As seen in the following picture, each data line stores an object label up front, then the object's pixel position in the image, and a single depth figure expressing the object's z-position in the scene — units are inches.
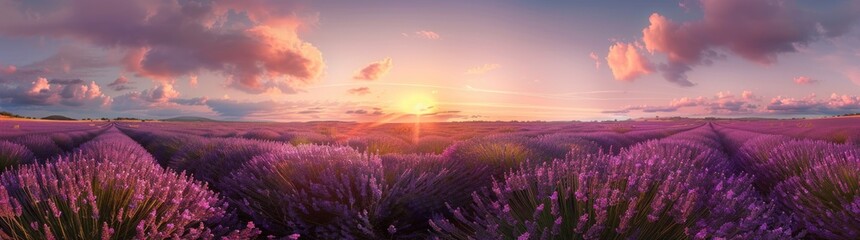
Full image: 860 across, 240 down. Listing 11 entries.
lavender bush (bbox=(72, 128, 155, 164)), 273.9
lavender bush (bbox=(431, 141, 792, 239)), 90.8
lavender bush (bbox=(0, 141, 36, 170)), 309.3
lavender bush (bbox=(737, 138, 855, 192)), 224.8
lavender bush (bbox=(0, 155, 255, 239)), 102.2
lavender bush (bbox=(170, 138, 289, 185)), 254.1
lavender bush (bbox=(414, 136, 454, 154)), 376.5
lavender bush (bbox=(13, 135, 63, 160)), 428.1
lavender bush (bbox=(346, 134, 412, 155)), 353.4
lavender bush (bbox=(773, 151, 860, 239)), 136.0
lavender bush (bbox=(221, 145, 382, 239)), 148.1
